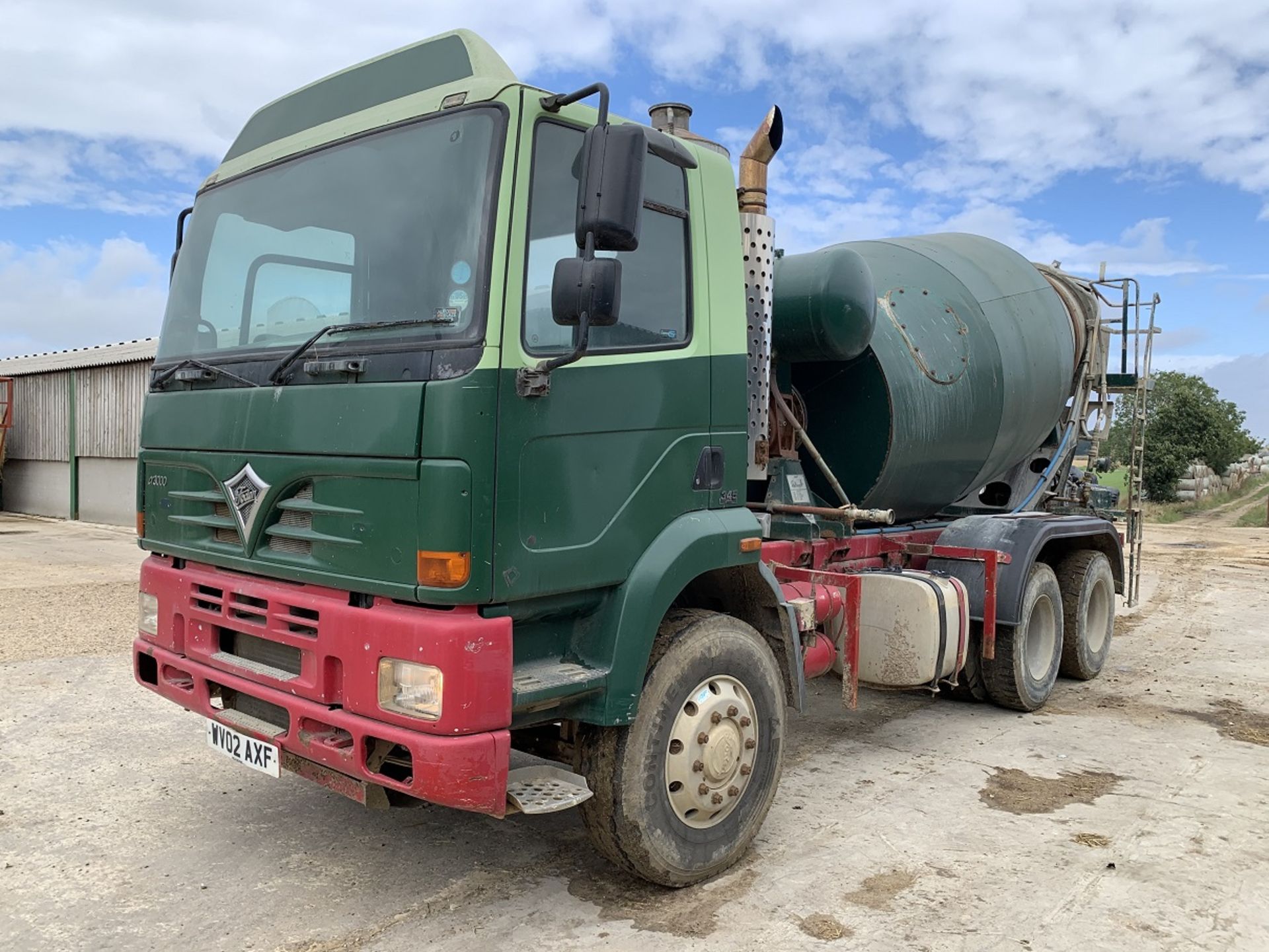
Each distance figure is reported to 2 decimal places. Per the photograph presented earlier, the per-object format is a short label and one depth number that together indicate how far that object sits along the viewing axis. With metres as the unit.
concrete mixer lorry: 3.06
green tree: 28.25
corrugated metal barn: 19.16
